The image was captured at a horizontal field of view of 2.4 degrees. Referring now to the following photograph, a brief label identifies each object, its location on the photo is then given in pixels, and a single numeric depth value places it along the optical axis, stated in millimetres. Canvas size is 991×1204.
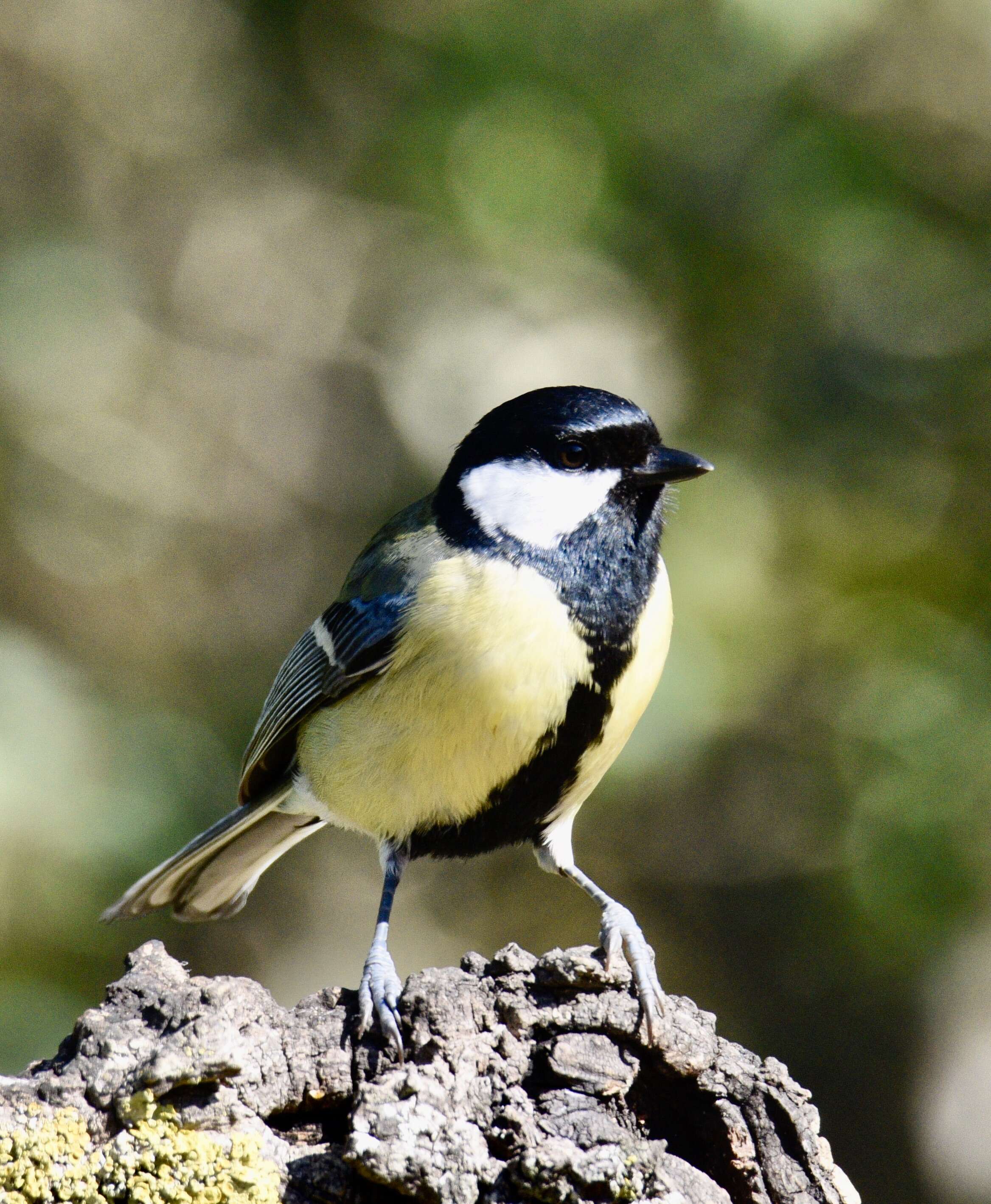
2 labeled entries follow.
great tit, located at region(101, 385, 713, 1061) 3698
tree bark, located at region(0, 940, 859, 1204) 3643
